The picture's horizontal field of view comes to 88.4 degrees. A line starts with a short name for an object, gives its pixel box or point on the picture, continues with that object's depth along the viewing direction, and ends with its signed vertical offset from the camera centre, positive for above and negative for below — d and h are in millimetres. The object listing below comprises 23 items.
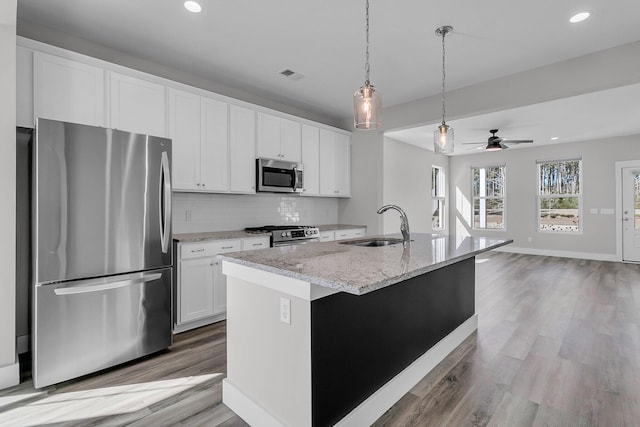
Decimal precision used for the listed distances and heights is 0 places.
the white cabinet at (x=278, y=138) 4103 +969
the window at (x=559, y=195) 7410 +362
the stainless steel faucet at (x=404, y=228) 2648 -132
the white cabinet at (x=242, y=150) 3788 +737
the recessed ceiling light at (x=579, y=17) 2668 +1601
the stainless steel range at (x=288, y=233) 3852 -265
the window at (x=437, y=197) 8305 +383
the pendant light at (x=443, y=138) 2967 +673
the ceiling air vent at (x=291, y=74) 3777 +1618
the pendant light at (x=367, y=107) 2228 +719
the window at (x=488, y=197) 8492 +387
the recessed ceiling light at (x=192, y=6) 2506 +1603
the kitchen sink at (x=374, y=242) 2718 -257
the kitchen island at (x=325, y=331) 1542 -657
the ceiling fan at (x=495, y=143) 5754 +1196
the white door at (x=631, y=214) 6613 -63
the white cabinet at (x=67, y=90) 2510 +982
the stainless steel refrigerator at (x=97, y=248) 2160 -258
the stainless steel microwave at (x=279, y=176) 4035 +466
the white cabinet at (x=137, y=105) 2891 +987
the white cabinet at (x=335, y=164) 5020 +761
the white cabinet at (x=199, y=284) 3109 -710
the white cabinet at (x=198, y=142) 3314 +750
